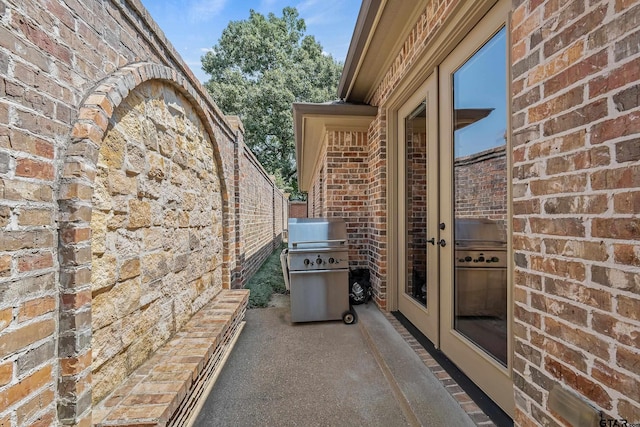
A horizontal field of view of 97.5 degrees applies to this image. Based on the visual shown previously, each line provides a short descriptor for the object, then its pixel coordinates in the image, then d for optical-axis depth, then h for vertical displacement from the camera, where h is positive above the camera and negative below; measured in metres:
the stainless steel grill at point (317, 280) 3.33 -0.78
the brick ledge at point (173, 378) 1.33 -0.94
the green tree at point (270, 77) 15.29 +8.38
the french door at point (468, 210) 1.76 +0.03
